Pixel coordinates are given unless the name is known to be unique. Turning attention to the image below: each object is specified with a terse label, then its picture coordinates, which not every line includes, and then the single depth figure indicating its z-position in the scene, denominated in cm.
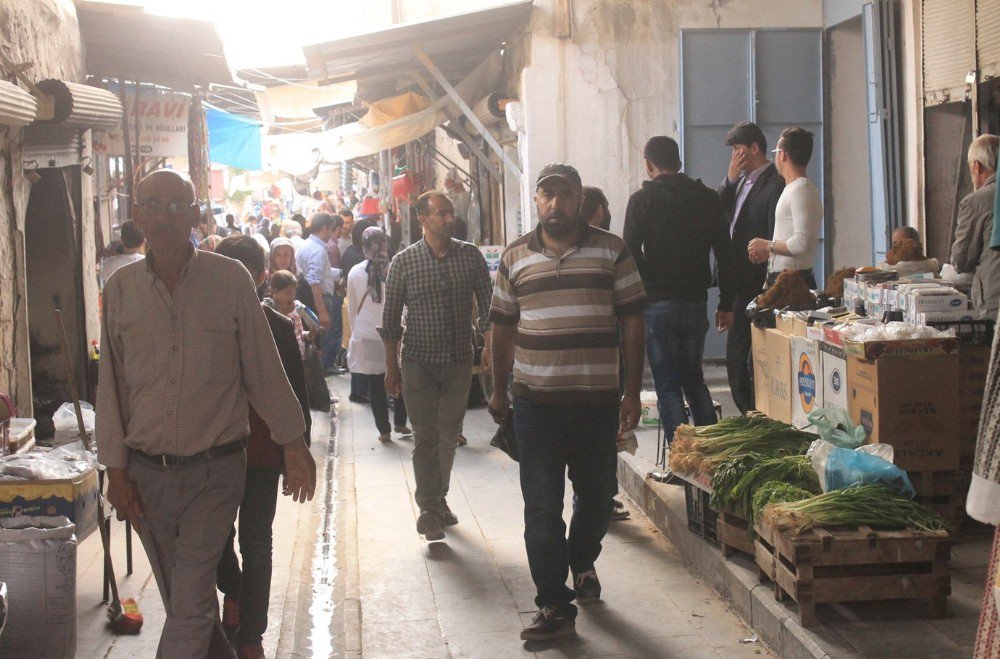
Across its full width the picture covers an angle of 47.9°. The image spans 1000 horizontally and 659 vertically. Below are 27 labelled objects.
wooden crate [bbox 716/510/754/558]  565
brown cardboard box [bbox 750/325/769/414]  741
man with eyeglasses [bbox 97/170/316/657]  399
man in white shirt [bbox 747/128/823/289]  704
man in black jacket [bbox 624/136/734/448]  702
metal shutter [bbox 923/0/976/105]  834
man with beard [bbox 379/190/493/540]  711
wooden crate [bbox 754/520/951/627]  469
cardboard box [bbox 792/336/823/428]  648
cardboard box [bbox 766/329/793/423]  696
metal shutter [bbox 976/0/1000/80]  792
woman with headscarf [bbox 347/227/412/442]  1088
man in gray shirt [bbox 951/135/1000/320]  575
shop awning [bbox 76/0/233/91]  967
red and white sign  1254
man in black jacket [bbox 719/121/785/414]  764
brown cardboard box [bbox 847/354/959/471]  560
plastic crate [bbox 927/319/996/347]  582
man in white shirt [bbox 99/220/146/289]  1036
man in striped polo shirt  516
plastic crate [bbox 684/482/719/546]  608
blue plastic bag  506
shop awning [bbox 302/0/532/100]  1205
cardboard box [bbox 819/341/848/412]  606
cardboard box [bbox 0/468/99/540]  494
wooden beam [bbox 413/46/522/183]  1296
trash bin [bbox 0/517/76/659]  464
